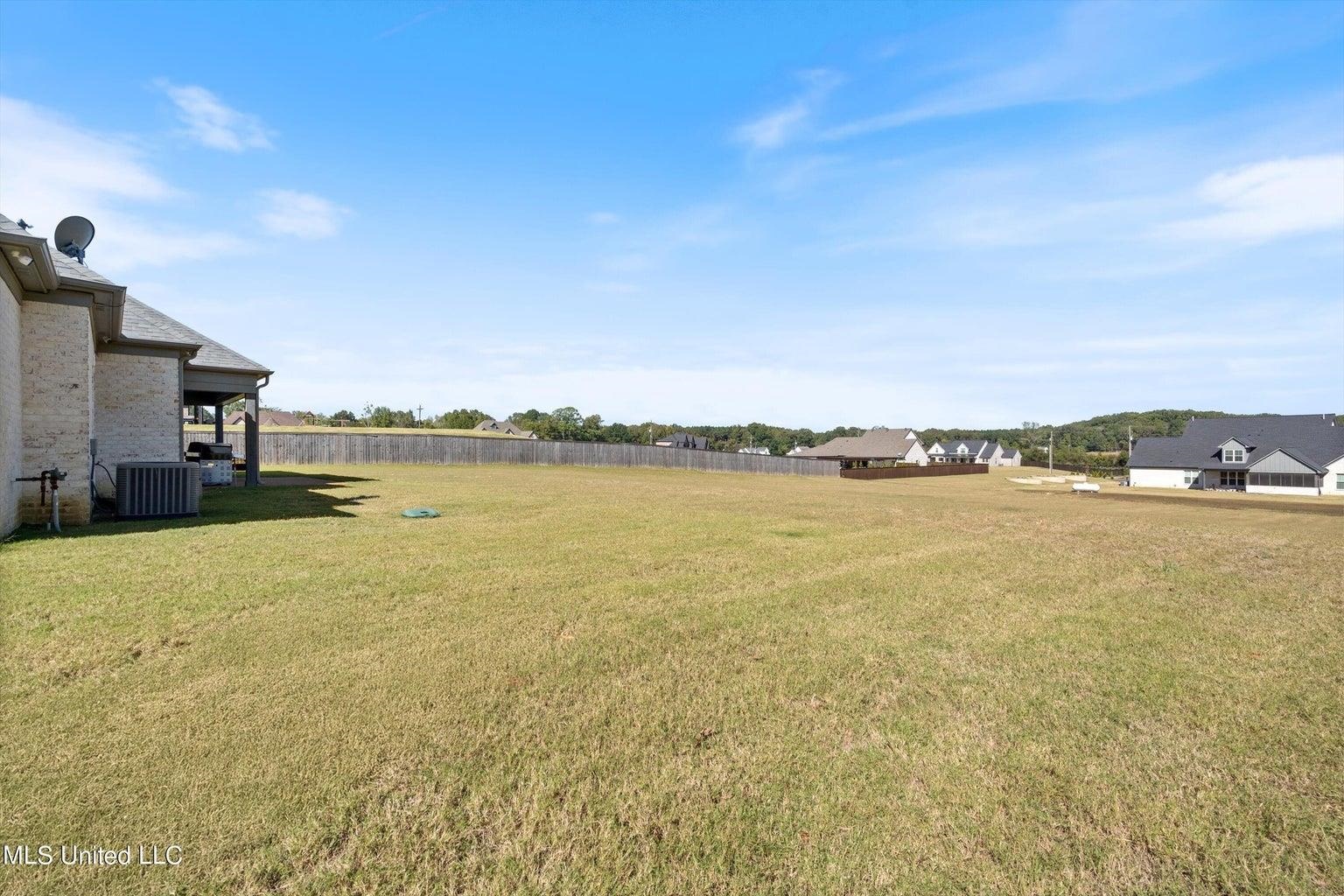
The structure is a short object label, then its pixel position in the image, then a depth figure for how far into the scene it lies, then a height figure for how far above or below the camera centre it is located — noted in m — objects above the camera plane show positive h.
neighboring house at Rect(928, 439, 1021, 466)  94.19 -1.36
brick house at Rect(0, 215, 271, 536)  8.59 +1.28
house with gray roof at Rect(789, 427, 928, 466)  66.69 -0.45
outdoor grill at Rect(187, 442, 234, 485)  18.09 -0.47
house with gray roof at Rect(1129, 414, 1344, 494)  42.28 -0.92
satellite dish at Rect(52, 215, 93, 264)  13.28 +4.75
